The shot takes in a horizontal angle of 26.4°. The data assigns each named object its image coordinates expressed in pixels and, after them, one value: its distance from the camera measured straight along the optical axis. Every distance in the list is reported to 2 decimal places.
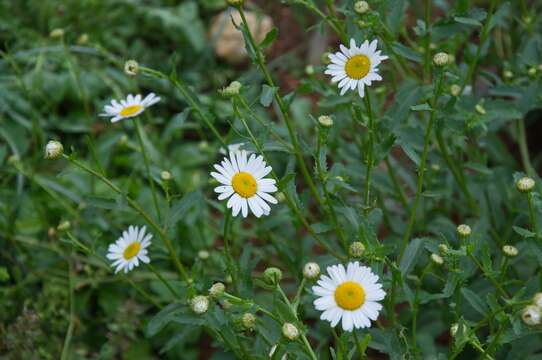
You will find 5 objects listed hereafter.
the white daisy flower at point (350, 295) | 0.67
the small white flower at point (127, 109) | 0.82
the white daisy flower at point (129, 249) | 0.80
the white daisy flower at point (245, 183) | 0.73
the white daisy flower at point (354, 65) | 0.73
